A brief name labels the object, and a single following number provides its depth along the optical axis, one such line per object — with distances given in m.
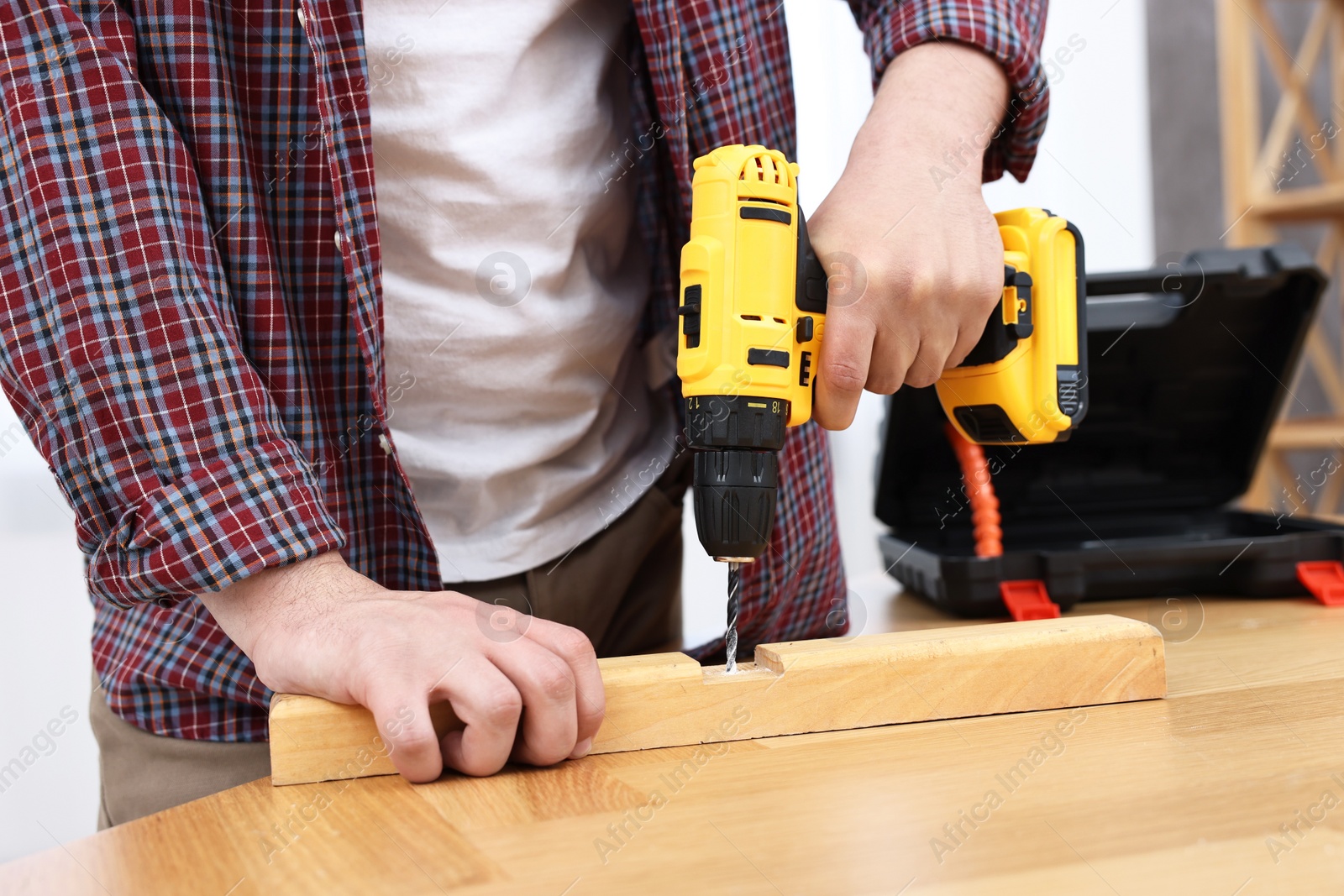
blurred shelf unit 1.96
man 0.54
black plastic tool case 0.98
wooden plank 0.57
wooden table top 0.38
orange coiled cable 1.02
